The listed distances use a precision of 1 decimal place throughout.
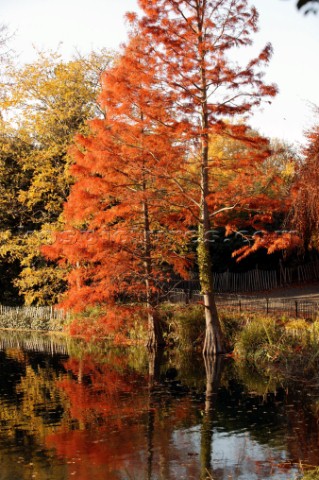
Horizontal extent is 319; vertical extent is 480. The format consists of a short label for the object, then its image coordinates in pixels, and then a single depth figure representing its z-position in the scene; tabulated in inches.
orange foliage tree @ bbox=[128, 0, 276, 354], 902.4
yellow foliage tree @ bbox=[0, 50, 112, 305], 1286.9
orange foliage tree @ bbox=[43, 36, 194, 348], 940.6
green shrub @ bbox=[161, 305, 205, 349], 1016.9
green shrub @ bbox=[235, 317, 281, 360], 851.4
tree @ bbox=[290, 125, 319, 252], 764.6
